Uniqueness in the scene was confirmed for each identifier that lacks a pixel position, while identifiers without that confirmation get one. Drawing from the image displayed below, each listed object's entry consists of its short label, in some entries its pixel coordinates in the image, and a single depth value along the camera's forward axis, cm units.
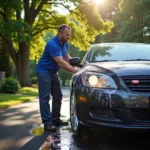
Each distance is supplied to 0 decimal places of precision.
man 649
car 488
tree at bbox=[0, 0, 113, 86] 3066
